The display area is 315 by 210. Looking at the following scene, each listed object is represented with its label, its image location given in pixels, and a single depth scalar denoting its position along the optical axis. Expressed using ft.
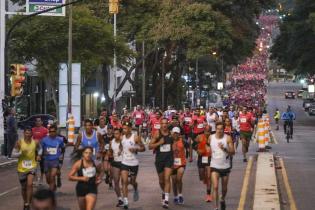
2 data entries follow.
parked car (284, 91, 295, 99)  449.48
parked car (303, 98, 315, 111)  320.54
